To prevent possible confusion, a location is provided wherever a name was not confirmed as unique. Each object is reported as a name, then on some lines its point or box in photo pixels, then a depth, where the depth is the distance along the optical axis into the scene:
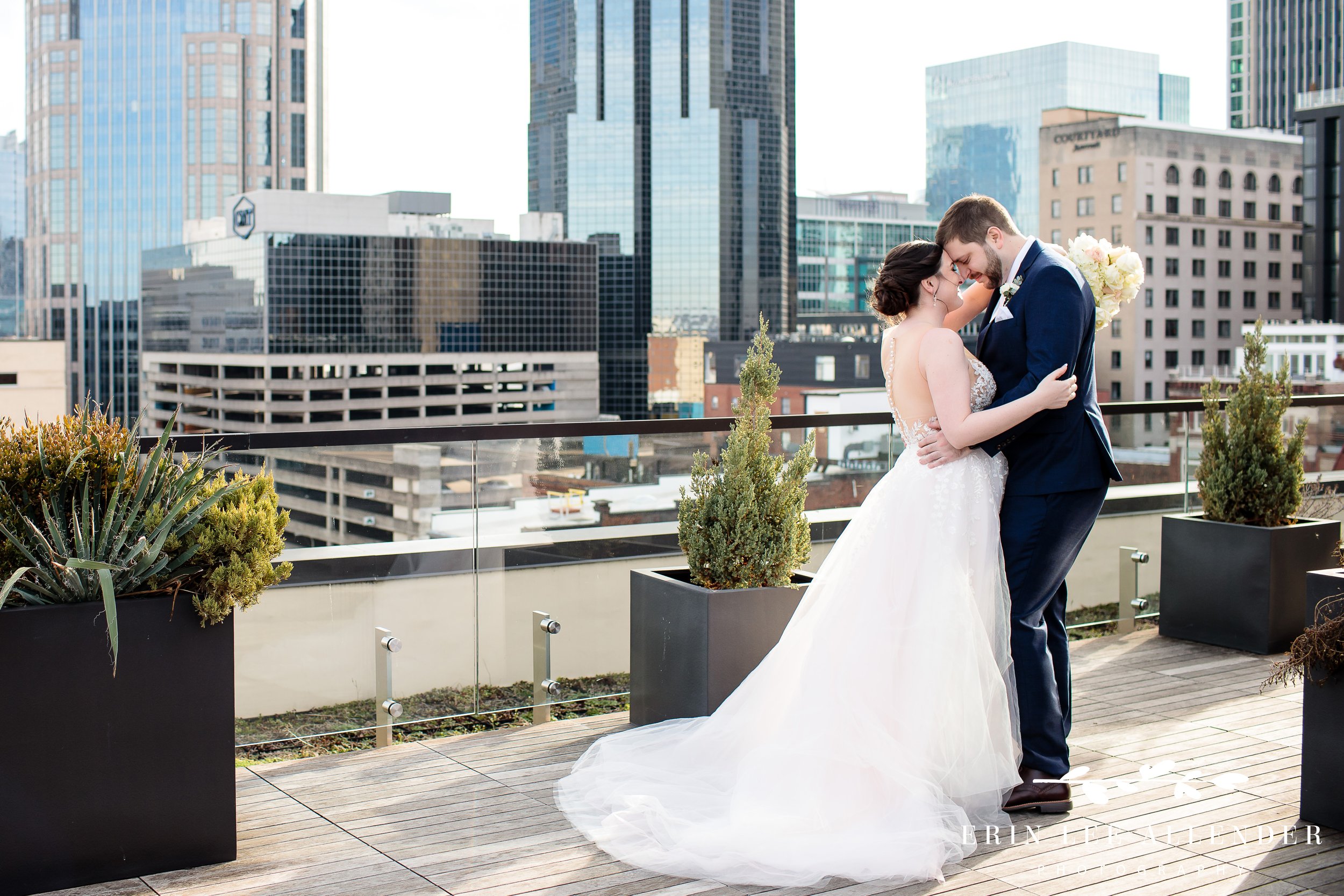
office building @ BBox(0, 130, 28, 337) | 137.12
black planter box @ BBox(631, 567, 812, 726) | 4.10
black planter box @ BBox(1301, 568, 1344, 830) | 3.34
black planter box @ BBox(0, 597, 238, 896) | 2.88
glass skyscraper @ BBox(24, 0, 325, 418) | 130.38
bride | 3.20
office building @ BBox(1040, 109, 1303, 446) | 106.06
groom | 3.51
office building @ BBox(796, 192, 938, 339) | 143.50
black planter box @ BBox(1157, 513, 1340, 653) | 5.44
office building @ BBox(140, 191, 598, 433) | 105.06
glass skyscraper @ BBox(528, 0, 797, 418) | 133.38
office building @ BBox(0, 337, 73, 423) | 79.69
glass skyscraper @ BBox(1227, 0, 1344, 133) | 127.81
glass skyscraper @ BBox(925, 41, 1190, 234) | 183.00
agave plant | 2.97
